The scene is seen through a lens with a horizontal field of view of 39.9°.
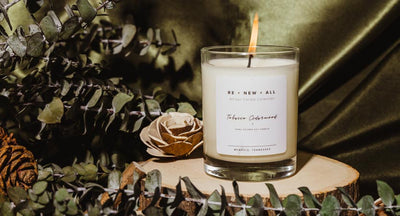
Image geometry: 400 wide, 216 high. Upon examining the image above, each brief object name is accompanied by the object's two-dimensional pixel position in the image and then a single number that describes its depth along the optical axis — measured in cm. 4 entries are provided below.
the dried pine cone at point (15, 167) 83
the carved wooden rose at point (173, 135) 88
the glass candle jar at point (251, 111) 77
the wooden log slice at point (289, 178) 78
